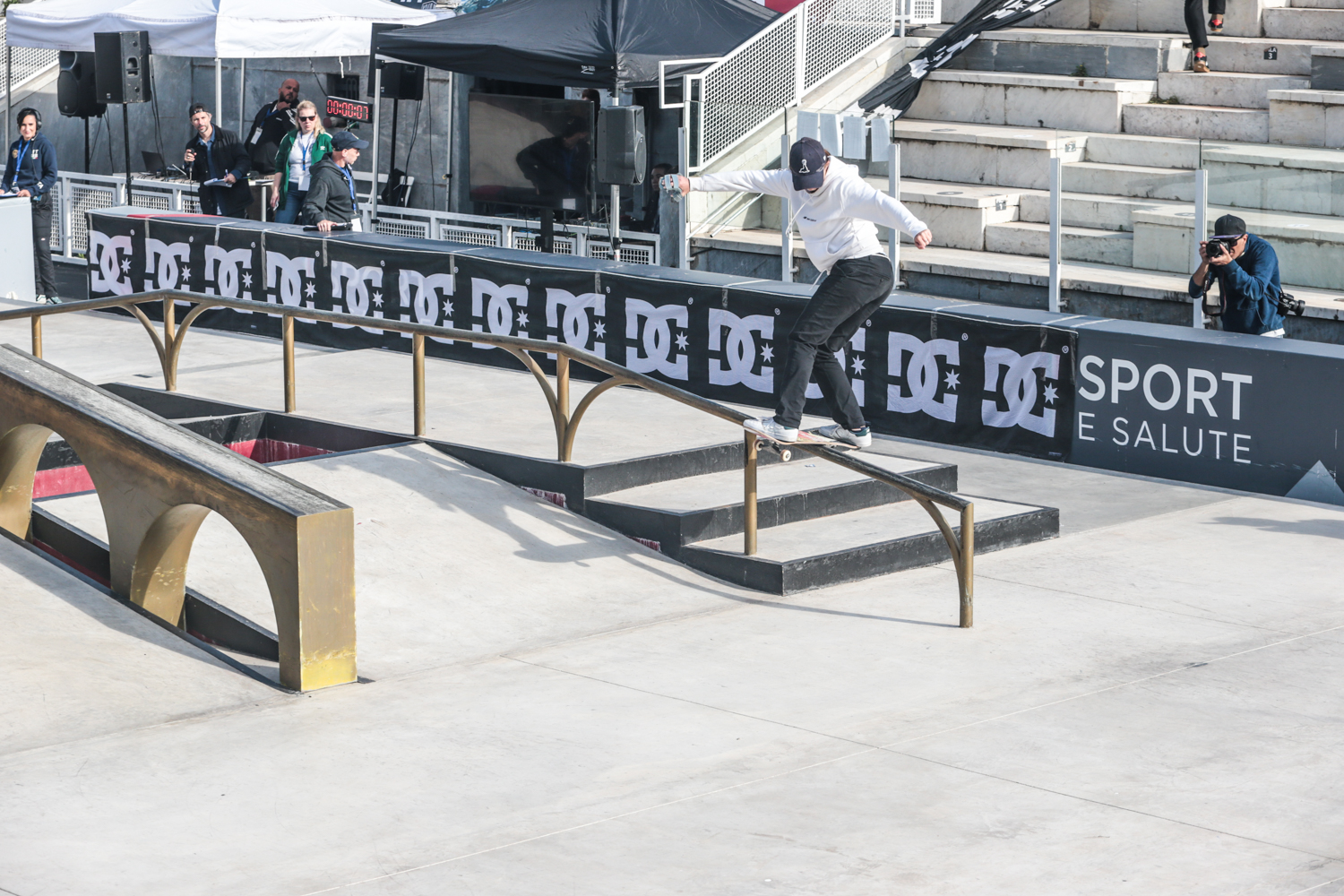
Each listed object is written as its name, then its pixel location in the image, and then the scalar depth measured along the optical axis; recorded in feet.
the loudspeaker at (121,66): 68.44
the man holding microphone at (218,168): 70.59
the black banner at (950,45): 63.67
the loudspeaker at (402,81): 70.54
